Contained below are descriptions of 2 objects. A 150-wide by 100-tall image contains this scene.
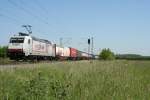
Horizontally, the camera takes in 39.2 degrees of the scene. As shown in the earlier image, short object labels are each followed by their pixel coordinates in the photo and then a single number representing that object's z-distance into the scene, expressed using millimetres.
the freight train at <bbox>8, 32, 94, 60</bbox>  24114
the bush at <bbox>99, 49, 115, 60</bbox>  61126
